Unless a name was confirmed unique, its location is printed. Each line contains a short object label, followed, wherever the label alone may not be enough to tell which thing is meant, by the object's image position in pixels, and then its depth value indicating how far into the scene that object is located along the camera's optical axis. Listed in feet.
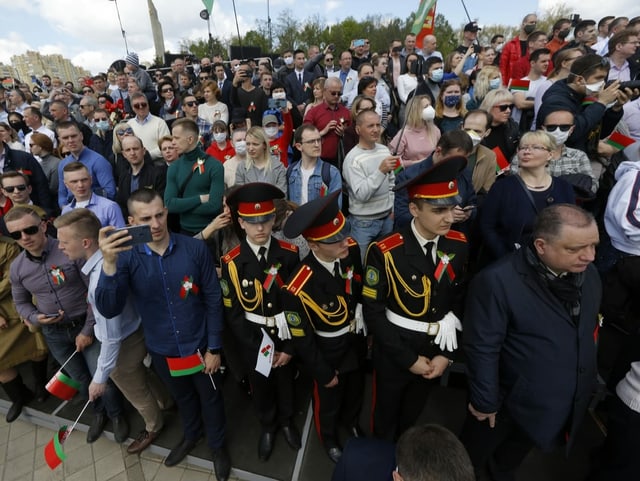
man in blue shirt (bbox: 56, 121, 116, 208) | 14.25
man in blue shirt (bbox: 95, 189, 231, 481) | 8.21
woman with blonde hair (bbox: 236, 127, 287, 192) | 13.19
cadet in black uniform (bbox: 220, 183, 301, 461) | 8.39
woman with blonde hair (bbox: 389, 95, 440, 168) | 13.64
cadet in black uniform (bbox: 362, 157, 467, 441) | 7.85
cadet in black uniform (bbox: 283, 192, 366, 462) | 7.54
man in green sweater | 12.51
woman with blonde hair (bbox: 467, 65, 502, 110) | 16.67
